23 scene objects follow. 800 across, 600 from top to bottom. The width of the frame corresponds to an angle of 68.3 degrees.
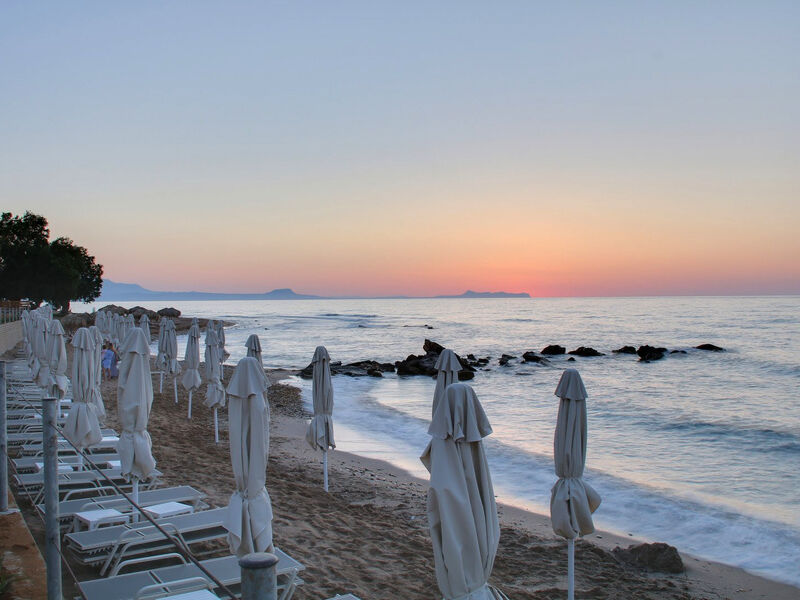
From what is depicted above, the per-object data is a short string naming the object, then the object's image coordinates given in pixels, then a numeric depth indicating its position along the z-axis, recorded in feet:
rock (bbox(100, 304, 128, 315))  241.72
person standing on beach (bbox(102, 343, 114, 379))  72.60
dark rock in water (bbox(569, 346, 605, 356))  148.36
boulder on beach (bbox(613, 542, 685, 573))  26.96
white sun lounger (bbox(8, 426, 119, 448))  34.53
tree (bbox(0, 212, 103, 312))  167.84
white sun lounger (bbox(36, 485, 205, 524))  23.48
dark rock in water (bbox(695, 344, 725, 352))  154.57
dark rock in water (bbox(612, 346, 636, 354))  152.05
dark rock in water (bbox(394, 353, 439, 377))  108.78
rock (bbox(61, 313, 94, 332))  179.73
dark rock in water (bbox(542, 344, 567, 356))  148.77
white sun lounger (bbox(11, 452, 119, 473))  29.08
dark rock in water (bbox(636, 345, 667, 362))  137.69
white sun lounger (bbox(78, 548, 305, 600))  16.56
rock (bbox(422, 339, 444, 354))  130.93
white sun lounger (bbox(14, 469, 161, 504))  26.23
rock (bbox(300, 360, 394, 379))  106.88
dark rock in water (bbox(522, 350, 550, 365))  133.72
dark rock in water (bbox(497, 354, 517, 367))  130.36
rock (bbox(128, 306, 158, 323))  228.02
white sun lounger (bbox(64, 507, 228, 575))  19.60
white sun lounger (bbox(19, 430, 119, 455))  33.19
